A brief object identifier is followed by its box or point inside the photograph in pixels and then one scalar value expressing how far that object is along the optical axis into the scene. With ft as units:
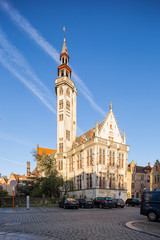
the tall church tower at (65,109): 151.43
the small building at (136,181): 205.16
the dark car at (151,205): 44.78
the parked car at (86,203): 87.15
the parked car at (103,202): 84.55
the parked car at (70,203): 79.20
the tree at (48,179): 115.65
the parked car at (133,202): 107.24
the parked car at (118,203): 91.45
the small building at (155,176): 189.37
